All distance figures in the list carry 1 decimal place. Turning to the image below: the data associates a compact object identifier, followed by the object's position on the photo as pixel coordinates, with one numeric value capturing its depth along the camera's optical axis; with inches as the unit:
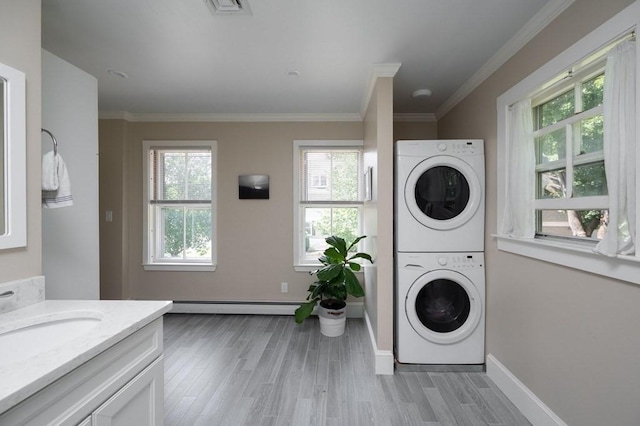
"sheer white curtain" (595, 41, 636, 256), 45.6
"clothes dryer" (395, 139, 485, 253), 87.2
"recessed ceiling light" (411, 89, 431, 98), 106.3
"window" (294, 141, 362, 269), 135.6
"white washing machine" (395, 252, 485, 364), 87.6
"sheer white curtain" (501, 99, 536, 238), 70.4
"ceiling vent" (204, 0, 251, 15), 61.2
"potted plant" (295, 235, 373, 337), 102.2
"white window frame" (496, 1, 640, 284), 45.8
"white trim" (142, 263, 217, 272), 134.9
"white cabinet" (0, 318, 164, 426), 26.7
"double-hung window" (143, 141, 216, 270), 135.9
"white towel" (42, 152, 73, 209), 52.7
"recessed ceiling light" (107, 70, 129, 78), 93.3
